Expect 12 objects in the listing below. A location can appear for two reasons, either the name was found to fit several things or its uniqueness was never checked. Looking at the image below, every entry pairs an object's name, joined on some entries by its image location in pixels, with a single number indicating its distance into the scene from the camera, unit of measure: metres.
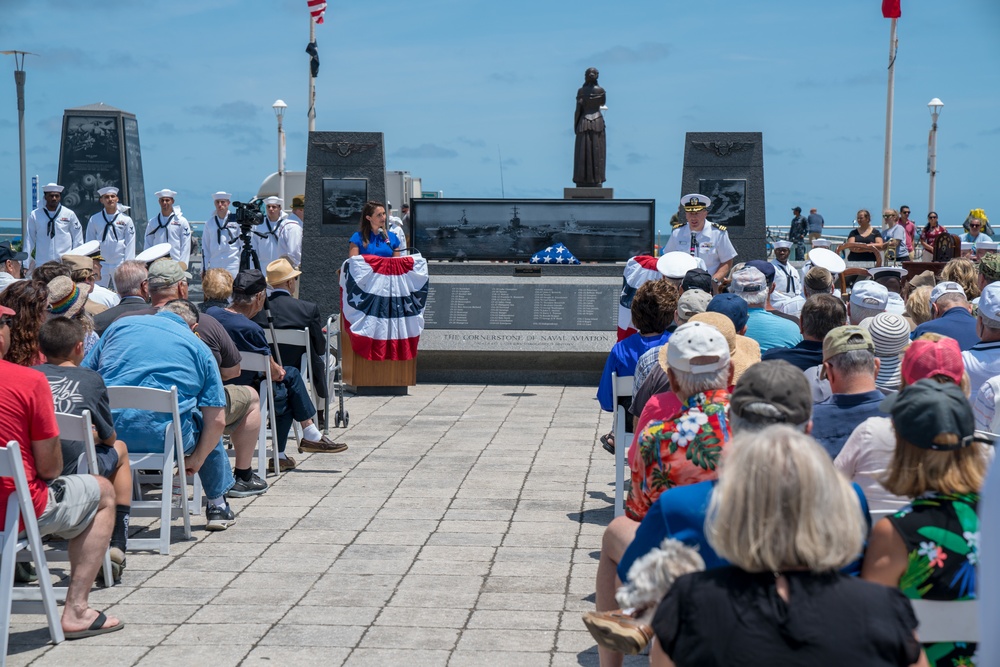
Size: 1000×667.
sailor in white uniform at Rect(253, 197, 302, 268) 16.61
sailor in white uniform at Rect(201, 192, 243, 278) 16.58
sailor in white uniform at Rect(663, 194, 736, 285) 12.45
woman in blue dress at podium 12.46
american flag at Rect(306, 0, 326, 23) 28.31
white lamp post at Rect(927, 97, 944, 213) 29.73
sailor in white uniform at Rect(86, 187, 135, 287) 16.05
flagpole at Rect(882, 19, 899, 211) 28.94
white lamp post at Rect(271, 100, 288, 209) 29.89
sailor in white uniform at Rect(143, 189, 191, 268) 16.20
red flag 27.50
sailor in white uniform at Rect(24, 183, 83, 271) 16.25
